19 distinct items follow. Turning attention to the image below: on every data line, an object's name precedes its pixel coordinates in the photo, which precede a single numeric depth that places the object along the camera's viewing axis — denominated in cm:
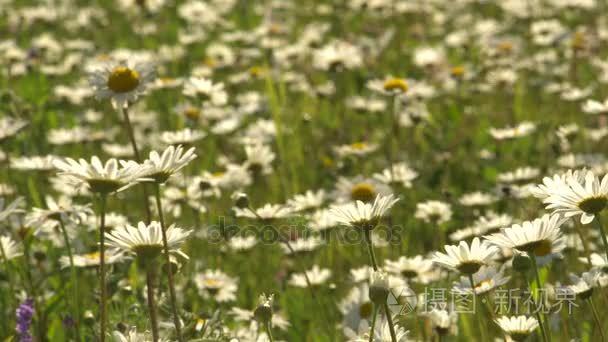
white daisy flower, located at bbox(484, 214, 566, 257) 440
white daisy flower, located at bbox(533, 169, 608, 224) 434
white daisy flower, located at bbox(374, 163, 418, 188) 817
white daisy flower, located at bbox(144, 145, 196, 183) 423
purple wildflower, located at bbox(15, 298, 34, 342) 524
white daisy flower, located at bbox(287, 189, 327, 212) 796
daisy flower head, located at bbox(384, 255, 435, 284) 626
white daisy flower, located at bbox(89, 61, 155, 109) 642
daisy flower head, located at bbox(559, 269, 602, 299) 471
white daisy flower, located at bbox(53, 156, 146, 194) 401
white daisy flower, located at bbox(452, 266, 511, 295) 495
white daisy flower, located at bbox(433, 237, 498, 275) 466
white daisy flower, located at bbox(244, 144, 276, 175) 861
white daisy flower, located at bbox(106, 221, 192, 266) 409
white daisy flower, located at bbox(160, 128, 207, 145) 755
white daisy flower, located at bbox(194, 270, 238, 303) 657
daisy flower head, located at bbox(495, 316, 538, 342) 453
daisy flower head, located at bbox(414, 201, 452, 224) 766
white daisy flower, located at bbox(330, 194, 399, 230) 459
